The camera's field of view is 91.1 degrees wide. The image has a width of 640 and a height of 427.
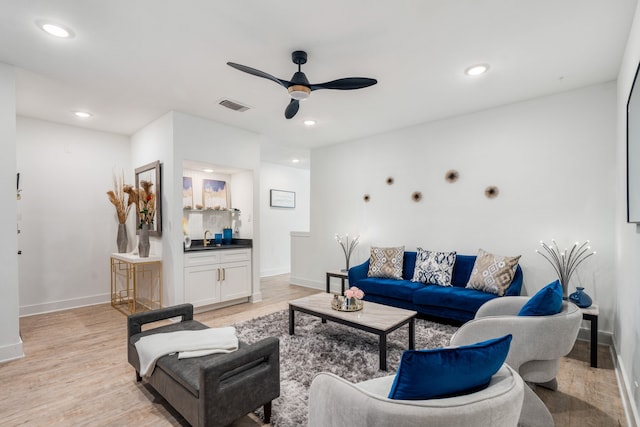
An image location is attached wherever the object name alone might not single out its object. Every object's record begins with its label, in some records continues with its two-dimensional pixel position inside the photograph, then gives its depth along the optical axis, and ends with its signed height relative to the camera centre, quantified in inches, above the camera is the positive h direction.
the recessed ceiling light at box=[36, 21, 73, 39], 89.9 +54.1
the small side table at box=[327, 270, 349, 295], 188.2 -37.4
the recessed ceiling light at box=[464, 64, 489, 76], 114.8 +53.7
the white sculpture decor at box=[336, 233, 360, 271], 212.4 -20.9
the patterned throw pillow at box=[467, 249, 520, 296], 136.4 -27.0
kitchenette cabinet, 166.4 -35.4
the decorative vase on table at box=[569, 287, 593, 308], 117.0 -32.3
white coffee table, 103.7 -38.1
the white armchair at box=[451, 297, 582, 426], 80.9 -32.5
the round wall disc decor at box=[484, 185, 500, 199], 155.5 +10.7
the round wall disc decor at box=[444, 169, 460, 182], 168.9 +20.6
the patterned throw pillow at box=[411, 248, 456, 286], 156.8 -28.0
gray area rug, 88.0 -51.9
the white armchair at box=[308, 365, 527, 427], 39.8 -26.2
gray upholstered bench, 67.3 -39.6
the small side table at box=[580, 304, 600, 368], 108.2 -41.0
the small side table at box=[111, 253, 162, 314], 167.4 -41.0
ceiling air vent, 147.1 +52.4
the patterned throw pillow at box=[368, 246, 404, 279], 173.6 -27.9
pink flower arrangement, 121.3 -31.3
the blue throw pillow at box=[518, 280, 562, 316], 83.4 -24.2
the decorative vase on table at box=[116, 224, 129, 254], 185.2 -15.2
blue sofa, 137.1 -37.6
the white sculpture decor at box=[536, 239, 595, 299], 131.1 -19.5
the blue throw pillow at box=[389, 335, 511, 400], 42.2 -21.6
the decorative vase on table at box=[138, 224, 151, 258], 168.6 -16.5
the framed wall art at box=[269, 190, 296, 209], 299.2 +14.2
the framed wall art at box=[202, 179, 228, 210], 204.5 +12.8
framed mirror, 167.8 +12.4
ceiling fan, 102.1 +42.7
